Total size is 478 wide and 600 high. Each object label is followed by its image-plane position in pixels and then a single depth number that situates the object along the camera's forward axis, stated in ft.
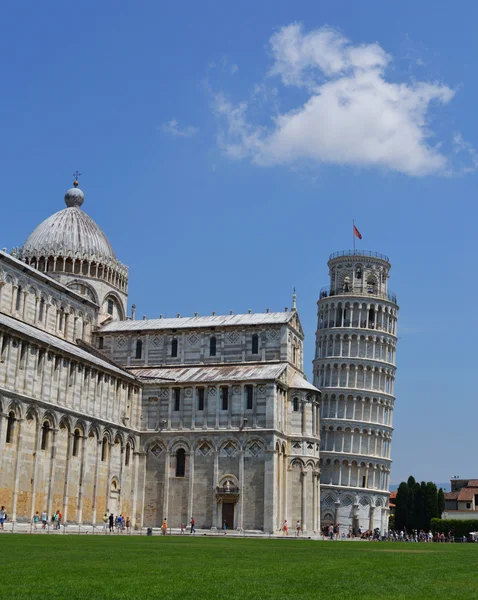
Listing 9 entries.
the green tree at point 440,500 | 332.08
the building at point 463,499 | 385.50
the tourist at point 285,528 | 211.82
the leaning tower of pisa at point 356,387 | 322.34
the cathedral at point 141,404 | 183.32
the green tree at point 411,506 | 324.80
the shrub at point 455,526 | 296.71
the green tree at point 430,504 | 322.96
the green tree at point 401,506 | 326.44
